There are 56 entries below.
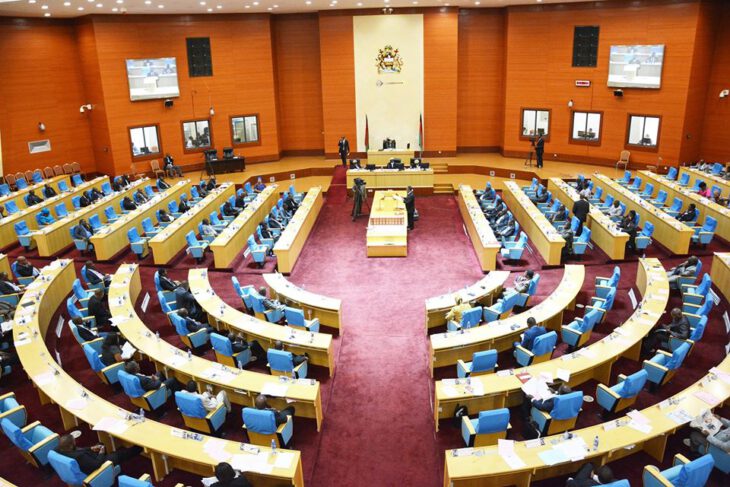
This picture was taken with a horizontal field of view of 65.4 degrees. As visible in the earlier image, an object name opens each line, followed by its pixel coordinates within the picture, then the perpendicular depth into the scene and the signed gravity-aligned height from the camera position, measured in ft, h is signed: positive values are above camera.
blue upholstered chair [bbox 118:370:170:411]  27.94 -14.41
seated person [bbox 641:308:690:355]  31.96 -13.80
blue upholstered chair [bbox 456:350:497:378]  29.50 -14.11
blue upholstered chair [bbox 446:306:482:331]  34.42 -13.62
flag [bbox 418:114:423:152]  81.95 -5.71
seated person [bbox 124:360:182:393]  28.43 -13.81
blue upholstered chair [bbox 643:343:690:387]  29.09 -14.15
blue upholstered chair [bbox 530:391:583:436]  25.17 -14.36
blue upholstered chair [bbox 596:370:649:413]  26.66 -14.19
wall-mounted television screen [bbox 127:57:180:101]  75.36 +2.59
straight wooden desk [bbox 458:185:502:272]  47.21 -12.44
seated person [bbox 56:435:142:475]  22.76 -13.90
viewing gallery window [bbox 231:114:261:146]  83.71 -4.90
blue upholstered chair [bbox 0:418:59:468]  24.43 -14.37
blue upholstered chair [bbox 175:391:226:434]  25.96 -14.41
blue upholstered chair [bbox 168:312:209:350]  34.94 -14.15
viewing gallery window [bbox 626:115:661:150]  72.64 -5.98
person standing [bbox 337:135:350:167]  80.12 -7.73
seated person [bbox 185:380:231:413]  26.58 -13.89
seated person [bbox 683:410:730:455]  24.04 -14.21
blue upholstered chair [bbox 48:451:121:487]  21.99 -14.33
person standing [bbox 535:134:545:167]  76.64 -8.11
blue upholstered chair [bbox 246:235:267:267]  49.21 -13.04
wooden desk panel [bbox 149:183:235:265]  49.98 -11.94
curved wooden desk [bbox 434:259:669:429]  27.04 -13.69
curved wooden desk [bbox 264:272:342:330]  37.11 -13.42
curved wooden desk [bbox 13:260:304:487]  22.75 -13.83
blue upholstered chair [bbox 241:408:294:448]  24.95 -14.59
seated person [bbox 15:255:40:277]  43.70 -12.42
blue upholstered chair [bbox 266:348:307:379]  30.30 -14.18
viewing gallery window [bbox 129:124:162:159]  77.95 -5.74
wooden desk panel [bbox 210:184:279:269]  49.24 -12.25
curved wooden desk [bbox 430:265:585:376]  32.01 -13.65
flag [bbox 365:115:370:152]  82.69 -6.21
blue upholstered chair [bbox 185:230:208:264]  50.57 -12.99
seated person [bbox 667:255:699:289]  39.88 -12.88
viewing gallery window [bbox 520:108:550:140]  80.79 -4.85
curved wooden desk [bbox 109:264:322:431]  27.35 -13.67
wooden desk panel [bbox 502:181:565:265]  47.46 -12.29
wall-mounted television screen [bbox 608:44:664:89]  70.28 +2.21
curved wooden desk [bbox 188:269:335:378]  32.27 -13.51
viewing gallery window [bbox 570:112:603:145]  77.25 -5.62
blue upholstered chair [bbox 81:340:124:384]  30.71 -14.06
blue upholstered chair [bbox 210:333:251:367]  32.09 -14.35
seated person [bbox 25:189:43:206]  61.16 -10.17
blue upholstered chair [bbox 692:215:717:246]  48.01 -12.31
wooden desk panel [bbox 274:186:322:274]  48.42 -12.46
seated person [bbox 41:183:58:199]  65.82 -10.20
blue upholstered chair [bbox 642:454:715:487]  20.45 -13.91
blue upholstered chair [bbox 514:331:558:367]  31.14 -14.13
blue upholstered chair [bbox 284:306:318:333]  34.94 -13.59
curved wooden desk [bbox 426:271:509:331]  36.81 -13.38
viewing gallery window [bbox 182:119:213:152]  81.30 -5.38
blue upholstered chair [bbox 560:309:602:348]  33.73 -14.04
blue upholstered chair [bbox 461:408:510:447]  24.57 -14.48
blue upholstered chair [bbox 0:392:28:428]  26.20 -13.94
